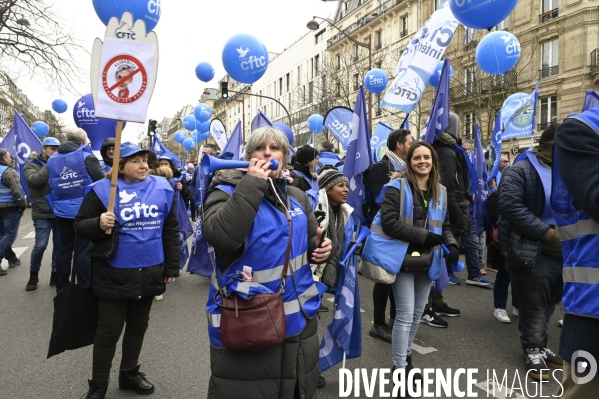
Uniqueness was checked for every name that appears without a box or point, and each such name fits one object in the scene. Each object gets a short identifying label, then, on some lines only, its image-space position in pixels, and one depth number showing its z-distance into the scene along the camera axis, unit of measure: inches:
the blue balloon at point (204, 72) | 549.3
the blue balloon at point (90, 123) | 248.1
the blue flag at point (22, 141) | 303.6
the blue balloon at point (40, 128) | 633.0
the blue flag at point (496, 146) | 294.1
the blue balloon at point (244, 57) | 324.5
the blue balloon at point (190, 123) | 826.2
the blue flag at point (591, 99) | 136.0
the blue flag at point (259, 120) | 237.6
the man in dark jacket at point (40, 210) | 246.7
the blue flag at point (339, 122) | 254.2
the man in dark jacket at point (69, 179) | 205.0
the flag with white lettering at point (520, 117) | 292.5
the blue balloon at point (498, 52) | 340.5
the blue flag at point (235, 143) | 255.0
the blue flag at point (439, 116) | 196.5
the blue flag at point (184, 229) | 245.4
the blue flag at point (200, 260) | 179.8
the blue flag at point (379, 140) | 293.4
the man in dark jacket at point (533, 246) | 137.9
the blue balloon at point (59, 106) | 624.2
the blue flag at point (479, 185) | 260.2
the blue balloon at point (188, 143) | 942.1
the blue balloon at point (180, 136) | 1095.5
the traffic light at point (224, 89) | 600.7
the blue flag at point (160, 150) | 362.9
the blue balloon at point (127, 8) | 187.2
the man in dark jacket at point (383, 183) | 168.1
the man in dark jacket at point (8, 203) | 272.1
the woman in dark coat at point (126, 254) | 115.1
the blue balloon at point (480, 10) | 216.2
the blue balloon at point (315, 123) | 542.9
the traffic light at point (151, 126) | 505.7
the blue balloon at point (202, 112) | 690.2
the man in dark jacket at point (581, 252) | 63.6
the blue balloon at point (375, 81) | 473.4
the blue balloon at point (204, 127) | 705.6
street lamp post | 640.4
